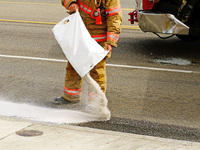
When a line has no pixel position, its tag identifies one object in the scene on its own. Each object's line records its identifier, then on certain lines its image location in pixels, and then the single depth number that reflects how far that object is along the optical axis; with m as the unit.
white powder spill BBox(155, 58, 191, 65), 13.13
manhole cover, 7.10
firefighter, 8.34
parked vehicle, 12.68
